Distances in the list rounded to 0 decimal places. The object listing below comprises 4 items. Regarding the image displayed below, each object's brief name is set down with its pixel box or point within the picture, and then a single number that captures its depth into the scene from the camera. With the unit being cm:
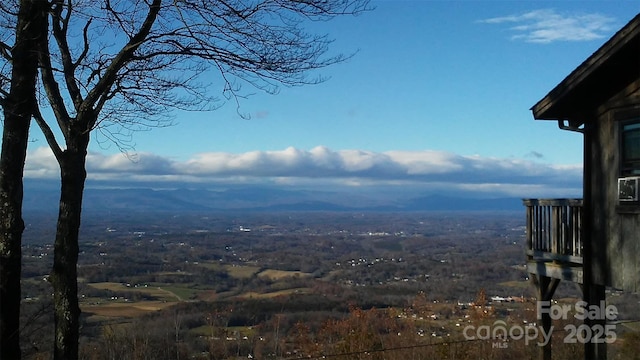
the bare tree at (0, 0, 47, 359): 682
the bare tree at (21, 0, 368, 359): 728
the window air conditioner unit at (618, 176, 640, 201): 929
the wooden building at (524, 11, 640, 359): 946
